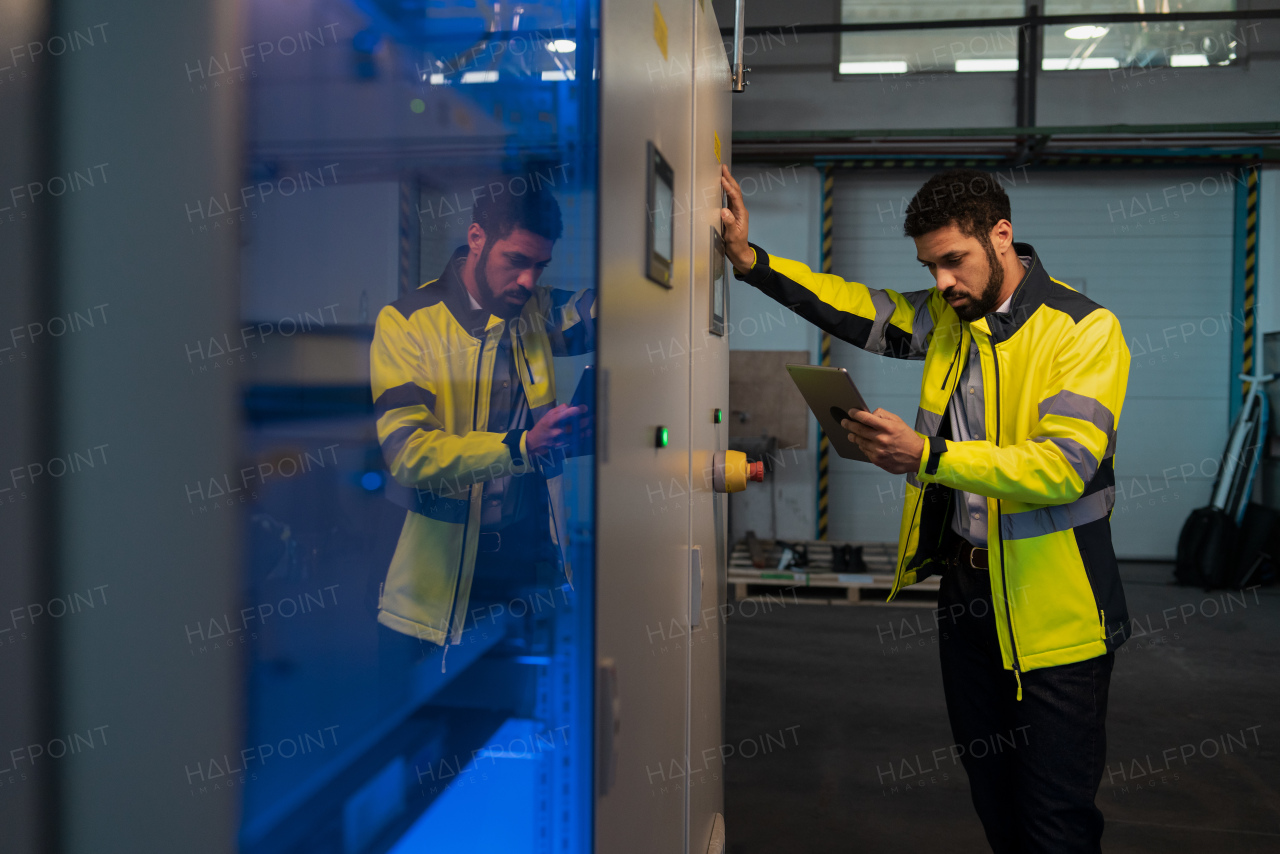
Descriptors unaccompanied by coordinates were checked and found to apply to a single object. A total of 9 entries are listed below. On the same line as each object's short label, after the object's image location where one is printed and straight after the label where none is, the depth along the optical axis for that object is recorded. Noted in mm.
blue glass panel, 980
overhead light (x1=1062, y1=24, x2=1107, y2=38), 7078
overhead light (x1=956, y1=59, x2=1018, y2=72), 7157
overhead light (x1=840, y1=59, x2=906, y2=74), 7293
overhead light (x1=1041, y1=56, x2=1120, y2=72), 7109
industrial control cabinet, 1127
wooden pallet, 6262
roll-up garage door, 7191
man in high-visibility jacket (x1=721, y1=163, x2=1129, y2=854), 1878
